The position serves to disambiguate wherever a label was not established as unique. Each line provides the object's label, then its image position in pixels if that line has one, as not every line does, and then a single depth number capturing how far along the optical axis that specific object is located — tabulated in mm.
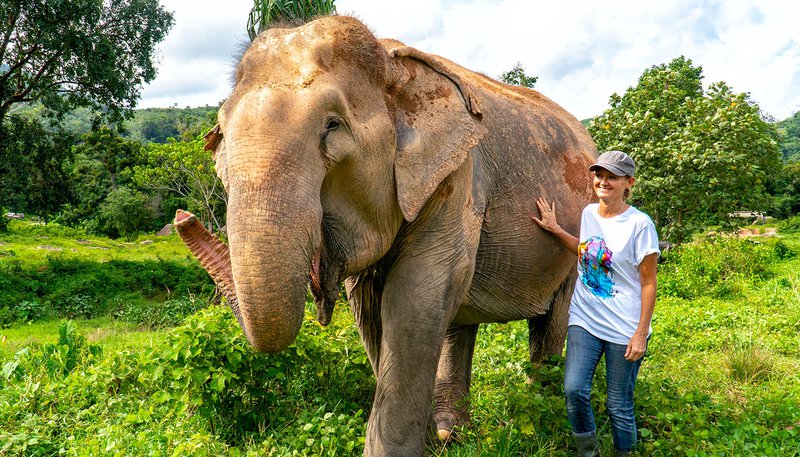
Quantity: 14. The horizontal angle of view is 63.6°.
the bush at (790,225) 29039
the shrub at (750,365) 5316
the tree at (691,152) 12023
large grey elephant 2178
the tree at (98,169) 35188
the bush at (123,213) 32312
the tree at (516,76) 24431
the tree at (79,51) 13281
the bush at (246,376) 3918
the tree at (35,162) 15117
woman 3025
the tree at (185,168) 18234
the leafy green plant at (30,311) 13127
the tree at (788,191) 36188
